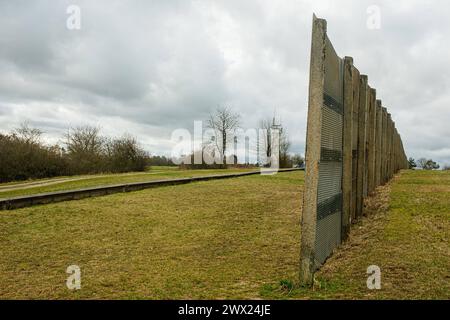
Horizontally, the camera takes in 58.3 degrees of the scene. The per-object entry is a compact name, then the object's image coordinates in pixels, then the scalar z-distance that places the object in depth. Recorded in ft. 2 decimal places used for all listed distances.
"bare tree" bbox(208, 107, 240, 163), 167.53
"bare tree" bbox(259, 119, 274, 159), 167.84
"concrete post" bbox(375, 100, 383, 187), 42.89
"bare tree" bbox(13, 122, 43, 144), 110.32
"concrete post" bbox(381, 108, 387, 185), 51.29
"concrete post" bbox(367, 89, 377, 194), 34.30
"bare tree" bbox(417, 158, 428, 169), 208.50
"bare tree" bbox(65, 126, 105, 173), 123.44
